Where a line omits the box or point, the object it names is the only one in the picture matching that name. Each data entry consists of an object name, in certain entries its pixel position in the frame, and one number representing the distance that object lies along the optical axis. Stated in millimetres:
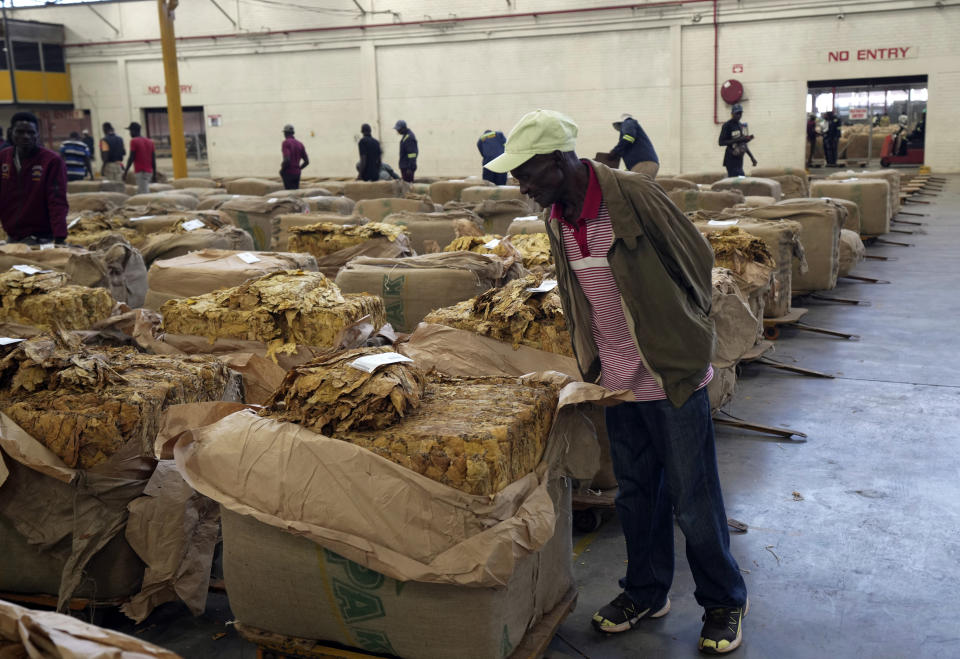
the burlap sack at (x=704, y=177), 12820
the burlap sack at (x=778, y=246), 6230
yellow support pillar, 15141
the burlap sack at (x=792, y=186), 12375
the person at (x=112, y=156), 16422
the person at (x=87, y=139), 21719
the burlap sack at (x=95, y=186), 13414
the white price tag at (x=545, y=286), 3595
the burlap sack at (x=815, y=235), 7285
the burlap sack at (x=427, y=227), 6910
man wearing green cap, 2377
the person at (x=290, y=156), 13533
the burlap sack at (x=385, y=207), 8594
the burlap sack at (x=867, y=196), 10539
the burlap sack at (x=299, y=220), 7062
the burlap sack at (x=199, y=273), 4543
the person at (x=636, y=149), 8750
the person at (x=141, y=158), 14148
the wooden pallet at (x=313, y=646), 2371
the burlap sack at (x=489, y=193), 9695
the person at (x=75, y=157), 15633
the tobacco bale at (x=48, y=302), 4105
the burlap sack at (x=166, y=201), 9344
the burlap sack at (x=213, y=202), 9344
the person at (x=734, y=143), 12617
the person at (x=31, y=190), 5632
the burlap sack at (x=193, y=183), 13680
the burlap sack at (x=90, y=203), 9438
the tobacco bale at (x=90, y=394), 2650
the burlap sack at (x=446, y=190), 11688
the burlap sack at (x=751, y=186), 10242
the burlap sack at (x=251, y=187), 13219
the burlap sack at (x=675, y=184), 10339
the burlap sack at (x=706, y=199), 8711
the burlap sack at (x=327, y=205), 8805
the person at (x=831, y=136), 21641
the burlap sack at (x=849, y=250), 8320
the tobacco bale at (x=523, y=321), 3568
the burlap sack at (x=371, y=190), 11938
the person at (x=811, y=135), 20000
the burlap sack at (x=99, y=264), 5180
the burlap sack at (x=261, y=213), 8133
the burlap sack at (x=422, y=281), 4637
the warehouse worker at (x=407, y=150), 14819
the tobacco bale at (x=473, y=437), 2203
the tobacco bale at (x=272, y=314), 3721
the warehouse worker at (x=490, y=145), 14500
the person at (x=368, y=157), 13578
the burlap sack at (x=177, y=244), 6012
